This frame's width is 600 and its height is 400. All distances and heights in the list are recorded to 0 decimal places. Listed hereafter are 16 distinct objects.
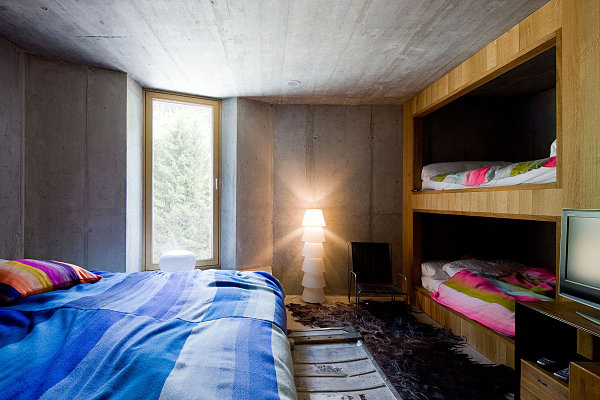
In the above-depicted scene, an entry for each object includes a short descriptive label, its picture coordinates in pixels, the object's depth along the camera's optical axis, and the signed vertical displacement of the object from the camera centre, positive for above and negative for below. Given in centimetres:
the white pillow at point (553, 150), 206 +32
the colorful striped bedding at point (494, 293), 250 -84
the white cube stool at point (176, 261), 331 -68
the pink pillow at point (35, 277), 168 -48
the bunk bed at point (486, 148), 207 +64
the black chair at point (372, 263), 391 -83
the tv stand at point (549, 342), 161 -86
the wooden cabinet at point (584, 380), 130 -79
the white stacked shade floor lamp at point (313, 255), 392 -72
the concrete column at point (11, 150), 261 +41
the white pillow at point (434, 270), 364 -86
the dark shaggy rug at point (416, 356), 211 -130
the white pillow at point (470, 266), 332 -75
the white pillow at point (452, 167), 354 +36
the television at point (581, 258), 161 -33
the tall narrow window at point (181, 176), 372 +27
